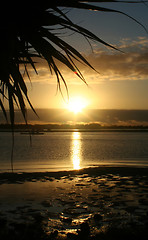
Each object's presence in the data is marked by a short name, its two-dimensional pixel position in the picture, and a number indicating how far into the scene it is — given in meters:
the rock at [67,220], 5.28
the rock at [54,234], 4.30
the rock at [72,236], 4.18
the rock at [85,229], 4.30
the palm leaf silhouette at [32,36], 2.46
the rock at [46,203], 6.77
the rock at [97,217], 5.36
